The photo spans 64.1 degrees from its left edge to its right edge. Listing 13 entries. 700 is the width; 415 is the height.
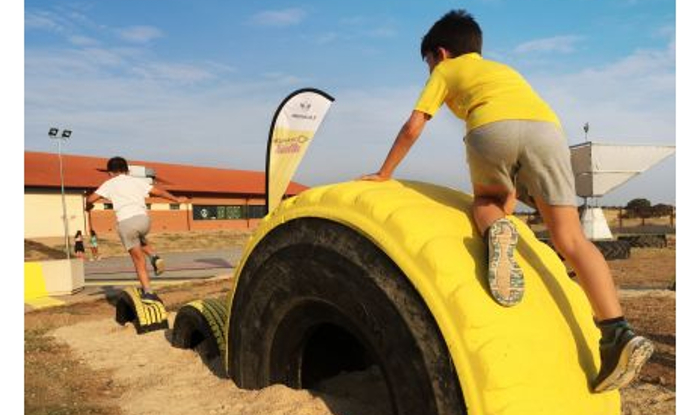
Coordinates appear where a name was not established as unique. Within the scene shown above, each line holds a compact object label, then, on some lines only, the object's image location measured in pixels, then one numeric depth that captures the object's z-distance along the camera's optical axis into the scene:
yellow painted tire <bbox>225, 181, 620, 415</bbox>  2.04
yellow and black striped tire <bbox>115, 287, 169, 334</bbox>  6.07
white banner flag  10.65
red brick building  33.81
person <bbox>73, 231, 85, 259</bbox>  25.47
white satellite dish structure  17.05
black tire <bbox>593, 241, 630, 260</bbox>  15.09
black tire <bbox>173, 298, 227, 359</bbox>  4.25
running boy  6.99
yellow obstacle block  11.19
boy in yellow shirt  2.19
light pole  34.12
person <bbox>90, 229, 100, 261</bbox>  25.78
